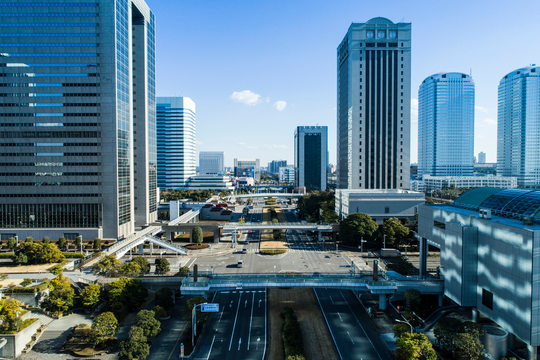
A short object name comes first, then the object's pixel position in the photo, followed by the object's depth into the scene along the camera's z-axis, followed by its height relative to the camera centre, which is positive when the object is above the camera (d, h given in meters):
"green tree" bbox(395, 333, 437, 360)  31.94 -17.44
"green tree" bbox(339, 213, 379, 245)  77.70 -13.59
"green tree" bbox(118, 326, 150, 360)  34.06 -18.49
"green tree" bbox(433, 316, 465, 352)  34.81 -17.15
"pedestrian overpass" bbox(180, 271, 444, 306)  45.19 -15.60
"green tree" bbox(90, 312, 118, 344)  36.86 -17.83
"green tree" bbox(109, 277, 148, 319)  44.28 -17.09
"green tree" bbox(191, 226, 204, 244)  81.94 -15.85
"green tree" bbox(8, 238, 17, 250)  73.69 -16.04
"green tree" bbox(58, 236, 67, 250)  74.74 -16.06
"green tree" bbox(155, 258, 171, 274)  55.31 -16.18
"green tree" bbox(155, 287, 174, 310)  45.81 -17.71
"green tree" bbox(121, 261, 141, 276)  52.02 -15.49
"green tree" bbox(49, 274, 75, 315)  45.03 -17.40
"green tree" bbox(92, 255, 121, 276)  52.38 -15.32
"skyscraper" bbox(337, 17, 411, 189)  113.38 +24.37
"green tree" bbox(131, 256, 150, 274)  54.71 -15.40
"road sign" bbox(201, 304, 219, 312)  38.47 -16.06
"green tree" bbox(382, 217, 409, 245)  76.44 -14.03
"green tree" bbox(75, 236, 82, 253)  75.16 -16.13
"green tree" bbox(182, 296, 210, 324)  40.69 -18.03
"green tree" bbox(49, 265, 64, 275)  51.62 -15.61
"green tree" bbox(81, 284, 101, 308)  45.00 -17.05
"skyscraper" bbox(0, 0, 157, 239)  79.19 +12.92
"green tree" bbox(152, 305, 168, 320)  42.66 -18.47
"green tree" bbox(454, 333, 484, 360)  32.56 -17.41
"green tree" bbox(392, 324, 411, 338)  35.94 -17.39
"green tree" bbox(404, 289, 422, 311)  43.53 -17.00
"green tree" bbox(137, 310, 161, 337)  37.00 -17.38
